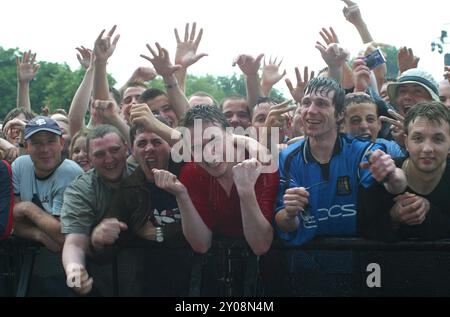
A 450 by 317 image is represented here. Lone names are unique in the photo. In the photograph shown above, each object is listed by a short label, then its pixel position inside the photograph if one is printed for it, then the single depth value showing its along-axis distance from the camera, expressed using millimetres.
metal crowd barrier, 3752
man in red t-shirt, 3973
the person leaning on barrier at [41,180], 4676
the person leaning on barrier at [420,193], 3900
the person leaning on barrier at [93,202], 4242
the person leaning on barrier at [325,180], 3855
